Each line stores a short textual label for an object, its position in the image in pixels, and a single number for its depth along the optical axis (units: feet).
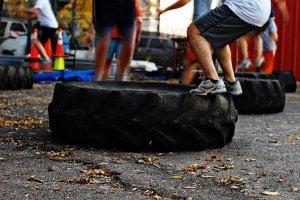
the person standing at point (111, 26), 26.62
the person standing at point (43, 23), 56.10
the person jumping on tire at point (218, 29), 20.40
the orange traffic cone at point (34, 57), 57.74
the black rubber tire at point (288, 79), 52.05
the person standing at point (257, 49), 51.04
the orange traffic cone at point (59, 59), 60.38
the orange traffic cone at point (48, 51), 58.72
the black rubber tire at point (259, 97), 30.89
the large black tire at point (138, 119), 17.70
